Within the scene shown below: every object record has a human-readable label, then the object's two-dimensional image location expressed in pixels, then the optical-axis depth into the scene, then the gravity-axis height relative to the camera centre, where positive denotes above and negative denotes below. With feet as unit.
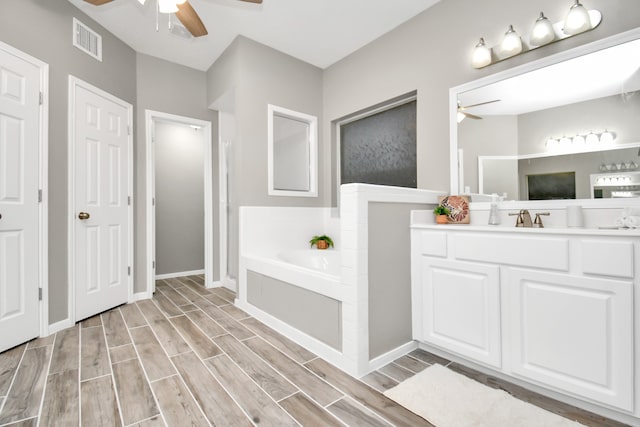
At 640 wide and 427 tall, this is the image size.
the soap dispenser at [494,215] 6.62 -0.05
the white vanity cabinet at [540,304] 4.49 -1.64
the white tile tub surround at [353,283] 5.83 -1.53
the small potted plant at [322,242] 11.17 -1.04
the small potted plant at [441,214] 7.24 -0.01
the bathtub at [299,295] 6.42 -2.07
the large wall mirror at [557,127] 5.40 +1.81
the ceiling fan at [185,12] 6.09 +4.67
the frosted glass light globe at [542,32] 6.01 +3.71
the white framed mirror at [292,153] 10.74 +2.43
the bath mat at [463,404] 4.58 -3.22
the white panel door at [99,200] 8.82 +0.57
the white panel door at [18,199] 6.91 +0.48
